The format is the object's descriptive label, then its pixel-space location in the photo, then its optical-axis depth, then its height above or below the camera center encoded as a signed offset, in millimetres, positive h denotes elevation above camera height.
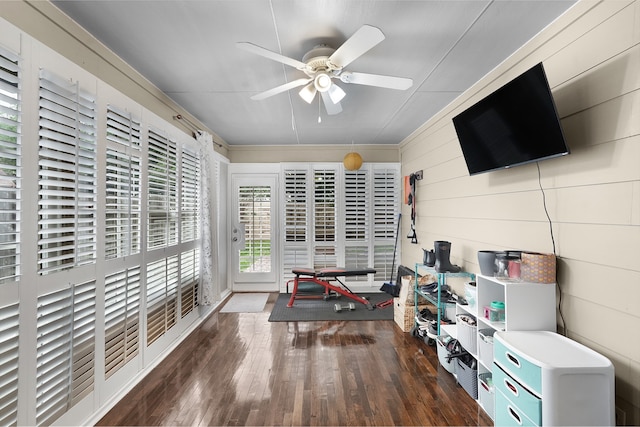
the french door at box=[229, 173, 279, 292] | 5031 -249
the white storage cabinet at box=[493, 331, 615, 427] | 1414 -858
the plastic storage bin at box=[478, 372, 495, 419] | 1979 -1242
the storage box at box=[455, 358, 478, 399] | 2176 -1258
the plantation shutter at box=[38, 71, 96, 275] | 1591 +239
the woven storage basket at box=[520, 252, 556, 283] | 1830 -346
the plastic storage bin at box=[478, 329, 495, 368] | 2027 -936
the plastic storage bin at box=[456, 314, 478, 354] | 2275 -936
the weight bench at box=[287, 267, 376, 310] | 4219 -864
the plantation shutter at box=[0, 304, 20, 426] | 1351 -680
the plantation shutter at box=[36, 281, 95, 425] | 1562 -760
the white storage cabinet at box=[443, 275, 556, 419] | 1856 -657
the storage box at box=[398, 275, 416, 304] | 3438 -915
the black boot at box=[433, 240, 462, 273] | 2840 -430
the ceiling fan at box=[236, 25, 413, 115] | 1684 +964
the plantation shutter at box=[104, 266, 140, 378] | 2090 -759
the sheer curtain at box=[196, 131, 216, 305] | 3666 -164
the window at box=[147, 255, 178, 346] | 2623 -764
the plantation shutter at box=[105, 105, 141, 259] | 2104 +238
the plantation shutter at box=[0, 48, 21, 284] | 1372 +245
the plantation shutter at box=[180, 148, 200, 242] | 3316 +234
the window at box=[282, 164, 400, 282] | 5000 +49
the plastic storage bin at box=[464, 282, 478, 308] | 2265 -632
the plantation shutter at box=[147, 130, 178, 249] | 2666 +232
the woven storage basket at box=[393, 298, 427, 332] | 3389 -1181
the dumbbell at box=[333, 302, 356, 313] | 3980 -1271
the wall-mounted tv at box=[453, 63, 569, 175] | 1681 +585
